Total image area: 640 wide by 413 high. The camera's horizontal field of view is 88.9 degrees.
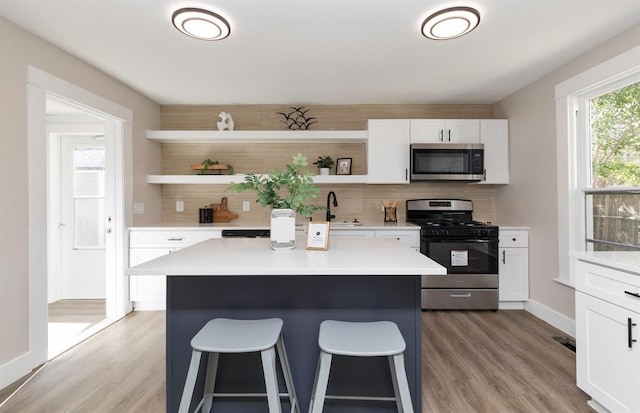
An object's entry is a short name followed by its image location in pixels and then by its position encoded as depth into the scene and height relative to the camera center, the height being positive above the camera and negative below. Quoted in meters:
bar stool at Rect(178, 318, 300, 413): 1.30 -0.54
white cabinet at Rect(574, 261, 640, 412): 1.52 -0.66
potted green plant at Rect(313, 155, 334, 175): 3.80 +0.52
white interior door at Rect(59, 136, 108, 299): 3.88 -0.14
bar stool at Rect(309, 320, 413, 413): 1.28 -0.55
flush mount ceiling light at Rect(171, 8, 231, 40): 1.99 +1.18
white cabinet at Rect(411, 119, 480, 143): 3.67 +0.86
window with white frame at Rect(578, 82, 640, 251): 2.32 +0.28
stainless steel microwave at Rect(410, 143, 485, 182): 3.59 +0.50
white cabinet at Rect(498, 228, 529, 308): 3.36 -0.61
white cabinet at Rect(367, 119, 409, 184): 3.68 +0.64
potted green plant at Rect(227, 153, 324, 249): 1.86 +0.05
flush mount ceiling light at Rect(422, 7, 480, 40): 1.98 +1.17
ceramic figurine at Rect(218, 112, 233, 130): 3.79 +1.02
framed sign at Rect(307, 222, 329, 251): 1.83 -0.16
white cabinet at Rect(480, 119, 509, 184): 3.67 +0.66
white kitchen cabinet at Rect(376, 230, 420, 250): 3.43 -0.29
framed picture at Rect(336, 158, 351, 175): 3.92 +0.50
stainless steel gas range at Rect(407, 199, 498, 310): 3.35 -0.62
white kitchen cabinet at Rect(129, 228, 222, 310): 3.37 -0.40
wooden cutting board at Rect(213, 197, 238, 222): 3.96 -0.04
